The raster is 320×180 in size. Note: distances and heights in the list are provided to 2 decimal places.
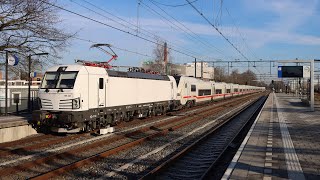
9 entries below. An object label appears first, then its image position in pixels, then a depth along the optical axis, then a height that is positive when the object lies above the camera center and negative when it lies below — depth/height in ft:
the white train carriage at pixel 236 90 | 225.56 -1.18
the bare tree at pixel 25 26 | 65.46 +11.72
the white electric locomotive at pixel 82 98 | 49.24 -1.47
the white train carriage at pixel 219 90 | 161.33 -0.92
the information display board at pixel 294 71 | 107.34 +5.25
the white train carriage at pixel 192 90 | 104.12 -0.65
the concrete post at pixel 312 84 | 97.66 +1.08
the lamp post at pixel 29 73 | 66.91 +2.80
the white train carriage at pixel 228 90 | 195.52 -1.03
